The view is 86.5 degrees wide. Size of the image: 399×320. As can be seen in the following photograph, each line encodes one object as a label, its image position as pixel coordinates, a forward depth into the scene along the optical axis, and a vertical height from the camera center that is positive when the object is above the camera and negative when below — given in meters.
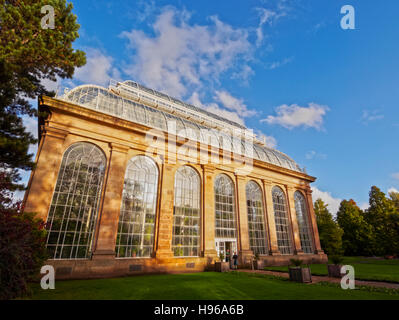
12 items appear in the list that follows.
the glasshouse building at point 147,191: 14.64 +4.10
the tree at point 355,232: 41.97 +1.89
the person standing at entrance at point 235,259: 19.61 -1.55
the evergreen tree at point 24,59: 9.75 +8.68
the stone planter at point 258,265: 19.63 -2.04
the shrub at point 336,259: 14.54 -1.10
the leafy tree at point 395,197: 42.44 +8.59
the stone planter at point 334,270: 14.23 -1.81
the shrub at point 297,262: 13.05 -1.18
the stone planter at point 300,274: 11.98 -1.77
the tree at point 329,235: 39.53 +1.21
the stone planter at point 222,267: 17.59 -2.00
